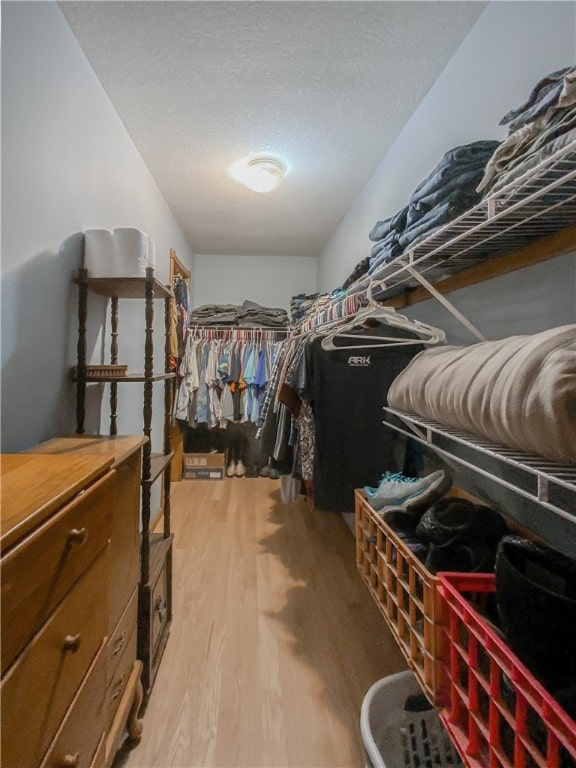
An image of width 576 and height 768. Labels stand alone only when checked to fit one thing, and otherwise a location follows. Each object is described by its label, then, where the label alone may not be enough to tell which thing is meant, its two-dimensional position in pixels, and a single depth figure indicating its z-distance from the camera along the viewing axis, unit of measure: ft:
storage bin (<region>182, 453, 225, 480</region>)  11.72
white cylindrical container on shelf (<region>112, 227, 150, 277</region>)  4.48
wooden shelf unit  4.17
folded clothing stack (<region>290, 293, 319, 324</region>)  11.40
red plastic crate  1.73
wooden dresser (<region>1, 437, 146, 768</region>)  1.57
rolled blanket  1.83
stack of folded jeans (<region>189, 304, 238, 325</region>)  12.39
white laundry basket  3.09
